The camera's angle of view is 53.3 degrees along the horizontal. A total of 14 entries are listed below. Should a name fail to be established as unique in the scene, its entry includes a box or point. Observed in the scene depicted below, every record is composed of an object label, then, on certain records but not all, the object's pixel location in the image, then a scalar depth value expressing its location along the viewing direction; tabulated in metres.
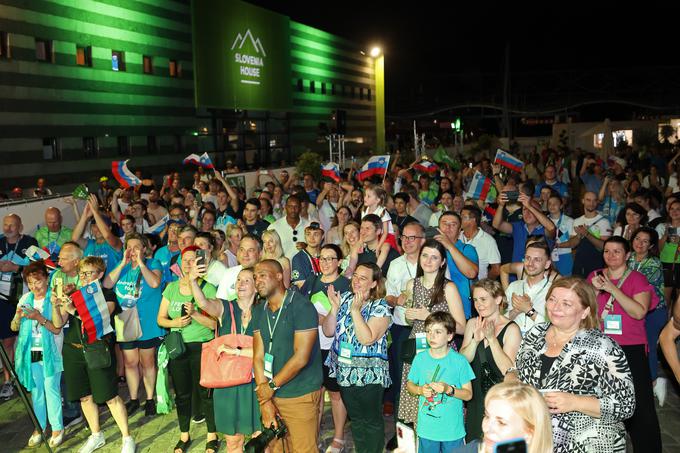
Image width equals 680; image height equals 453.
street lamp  48.09
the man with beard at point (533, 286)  5.08
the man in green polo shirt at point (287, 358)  4.61
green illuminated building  19.59
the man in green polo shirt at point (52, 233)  8.34
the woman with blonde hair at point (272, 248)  6.34
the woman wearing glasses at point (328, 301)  5.62
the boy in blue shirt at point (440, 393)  4.63
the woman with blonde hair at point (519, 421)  2.52
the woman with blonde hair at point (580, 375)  3.38
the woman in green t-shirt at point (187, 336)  5.67
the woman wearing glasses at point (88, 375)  5.90
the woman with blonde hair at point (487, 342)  4.48
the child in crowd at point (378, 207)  6.89
